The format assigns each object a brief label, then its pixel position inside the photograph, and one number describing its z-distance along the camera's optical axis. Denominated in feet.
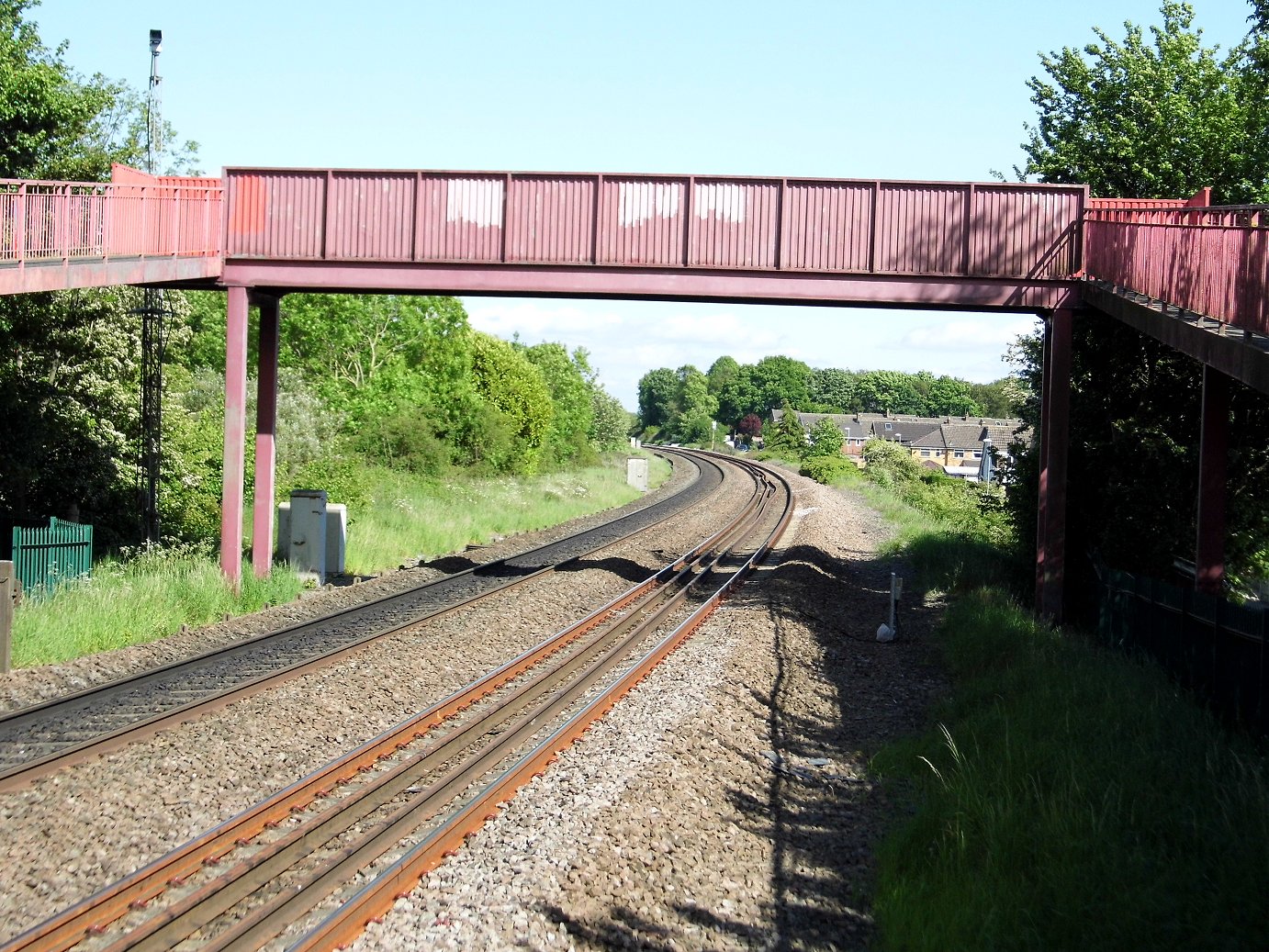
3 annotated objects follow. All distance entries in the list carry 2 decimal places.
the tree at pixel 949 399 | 597.11
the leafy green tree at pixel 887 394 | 611.06
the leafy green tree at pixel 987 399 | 540.93
